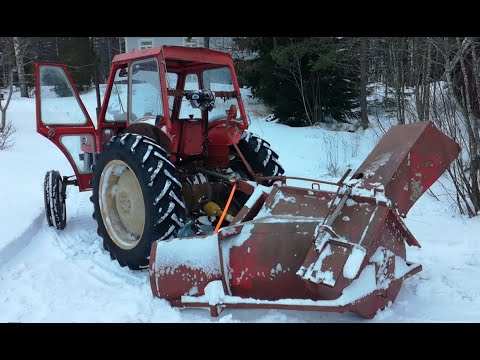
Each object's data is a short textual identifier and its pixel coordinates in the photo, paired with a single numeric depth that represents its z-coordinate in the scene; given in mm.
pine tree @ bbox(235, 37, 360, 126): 14672
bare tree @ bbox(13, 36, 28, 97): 12641
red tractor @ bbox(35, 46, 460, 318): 2727
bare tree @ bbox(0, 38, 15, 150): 11712
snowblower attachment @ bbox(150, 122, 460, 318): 2609
